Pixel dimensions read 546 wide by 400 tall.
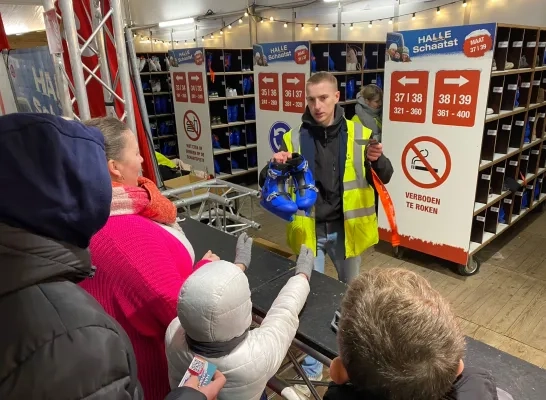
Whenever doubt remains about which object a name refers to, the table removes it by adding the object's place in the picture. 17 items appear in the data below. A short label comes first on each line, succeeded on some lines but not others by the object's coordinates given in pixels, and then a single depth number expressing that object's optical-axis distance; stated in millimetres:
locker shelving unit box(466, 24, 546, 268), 3562
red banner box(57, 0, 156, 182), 2926
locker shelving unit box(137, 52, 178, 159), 7371
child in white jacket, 991
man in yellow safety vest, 2250
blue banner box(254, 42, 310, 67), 4707
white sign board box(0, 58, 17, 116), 5015
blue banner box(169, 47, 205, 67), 5965
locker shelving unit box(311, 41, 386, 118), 5215
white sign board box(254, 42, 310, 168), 4805
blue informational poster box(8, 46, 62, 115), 3624
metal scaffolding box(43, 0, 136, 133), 2318
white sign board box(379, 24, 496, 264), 3182
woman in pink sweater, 1093
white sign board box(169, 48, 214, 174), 6105
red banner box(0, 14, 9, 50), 5012
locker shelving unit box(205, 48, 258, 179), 6457
